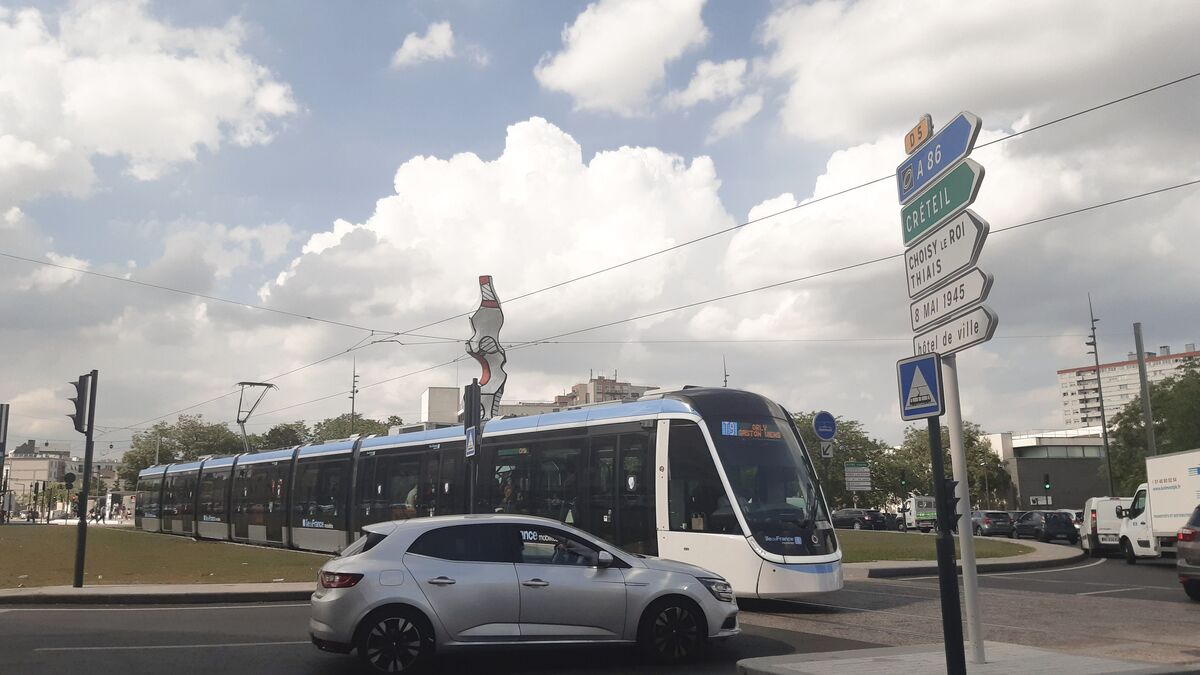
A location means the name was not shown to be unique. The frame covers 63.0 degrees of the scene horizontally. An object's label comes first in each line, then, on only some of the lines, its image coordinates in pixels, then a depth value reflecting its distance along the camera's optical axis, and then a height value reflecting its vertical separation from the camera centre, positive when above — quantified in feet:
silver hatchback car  29.60 -2.95
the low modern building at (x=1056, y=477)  326.44 +4.37
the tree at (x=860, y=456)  293.02 +11.38
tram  45.98 +0.97
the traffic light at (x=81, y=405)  55.93 +5.76
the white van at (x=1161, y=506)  76.95 -1.46
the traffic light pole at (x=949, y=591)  23.53 -2.38
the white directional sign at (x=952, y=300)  26.53 +5.46
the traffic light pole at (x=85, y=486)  52.44 +1.26
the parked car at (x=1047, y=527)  145.48 -5.38
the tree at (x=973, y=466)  305.32 +8.25
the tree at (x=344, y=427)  345.92 +27.29
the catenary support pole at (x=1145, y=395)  148.15 +14.44
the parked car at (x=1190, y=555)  51.16 -3.47
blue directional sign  27.86 +10.04
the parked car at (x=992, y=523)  158.61 -5.07
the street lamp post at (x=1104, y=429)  171.73 +10.79
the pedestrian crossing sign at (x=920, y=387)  25.90 +2.84
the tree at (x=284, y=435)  347.93 +24.50
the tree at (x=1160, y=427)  161.17 +10.89
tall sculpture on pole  90.40 +14.40
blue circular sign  69.10 +4.79
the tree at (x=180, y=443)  329.72 +21.01
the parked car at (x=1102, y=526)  98.94 -3.71
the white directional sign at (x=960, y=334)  26.13 +4.43
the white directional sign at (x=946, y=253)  27.25 +6.96
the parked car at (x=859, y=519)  193.48 -5.04
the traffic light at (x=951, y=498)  24.80 -0.14
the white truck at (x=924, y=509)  116.45 -1.92
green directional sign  27.45 +8.54
